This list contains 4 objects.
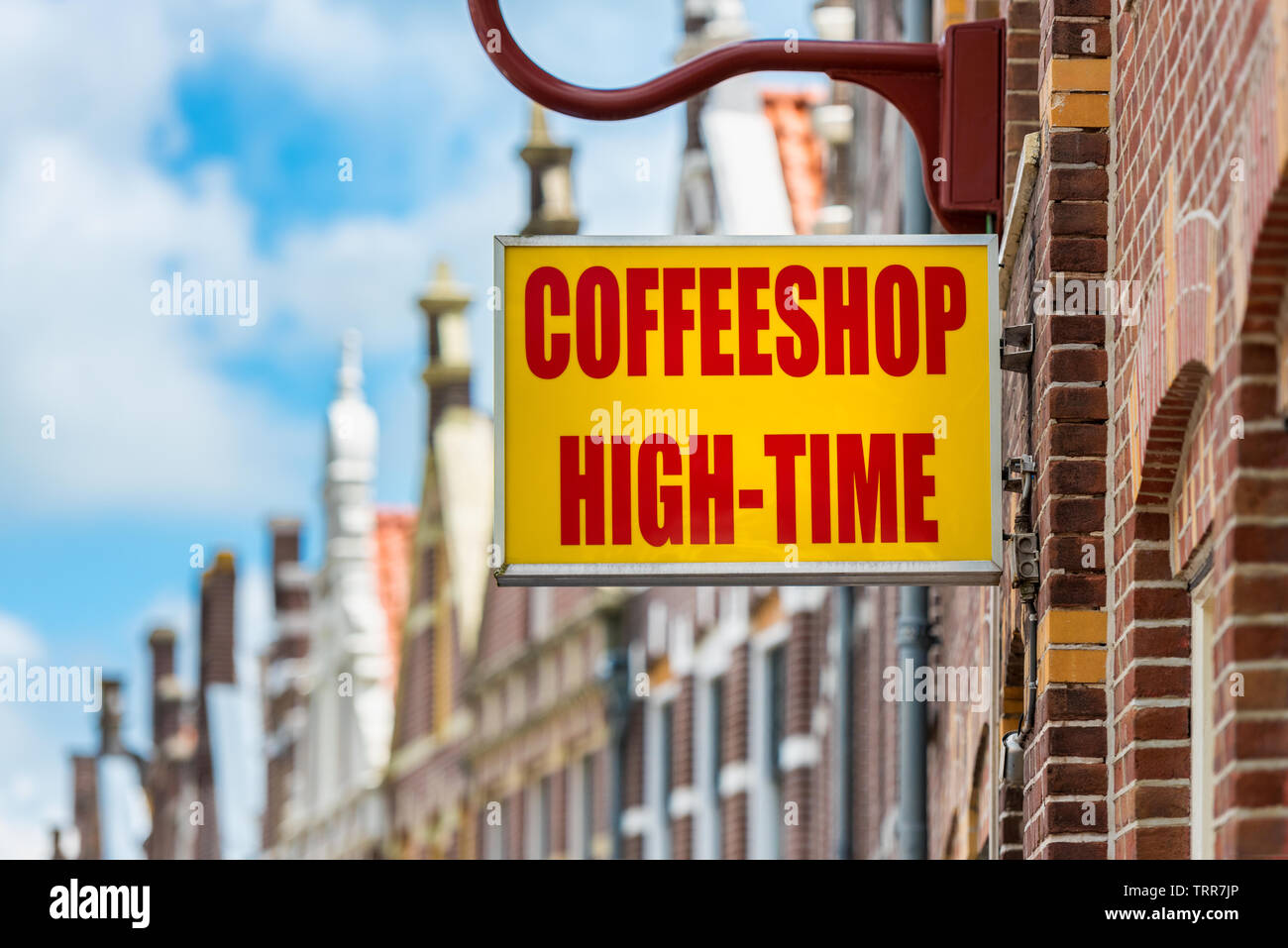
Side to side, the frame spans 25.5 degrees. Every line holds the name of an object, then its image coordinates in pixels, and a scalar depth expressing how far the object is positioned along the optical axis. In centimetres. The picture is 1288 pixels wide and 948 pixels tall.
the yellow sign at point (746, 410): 761
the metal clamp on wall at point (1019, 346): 805
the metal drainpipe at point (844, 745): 1864
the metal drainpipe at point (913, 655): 1290
